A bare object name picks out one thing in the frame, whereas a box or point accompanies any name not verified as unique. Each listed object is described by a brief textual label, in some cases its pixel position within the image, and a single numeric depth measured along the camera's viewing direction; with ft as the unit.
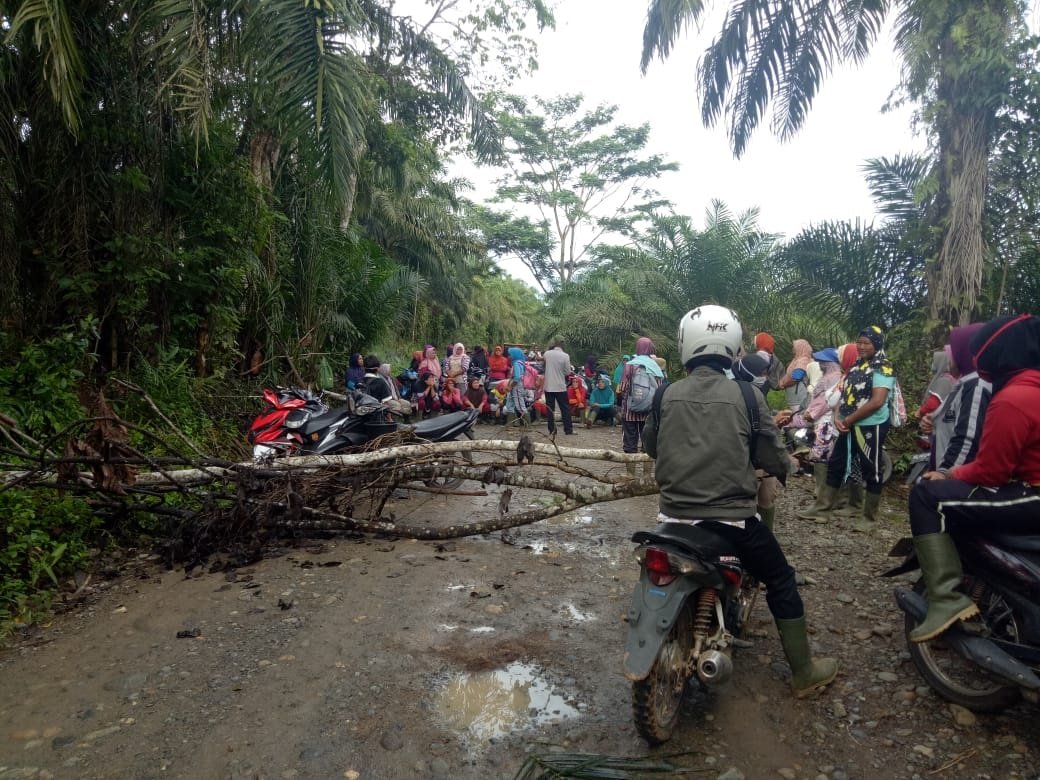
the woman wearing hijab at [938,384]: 18.51
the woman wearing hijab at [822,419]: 21.93
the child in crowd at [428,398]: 45.34
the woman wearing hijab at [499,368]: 50.57
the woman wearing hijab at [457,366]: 46.47
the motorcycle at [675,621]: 8.88
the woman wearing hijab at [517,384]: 45.50
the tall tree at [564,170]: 104.37
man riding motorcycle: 9.59
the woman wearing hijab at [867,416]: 19.35
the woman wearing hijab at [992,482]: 9.18
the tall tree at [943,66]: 26.05
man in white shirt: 38.65
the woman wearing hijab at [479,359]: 52.53
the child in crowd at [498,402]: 49.11
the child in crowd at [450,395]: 46.47
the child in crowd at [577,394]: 50.06
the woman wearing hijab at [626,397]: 26.66
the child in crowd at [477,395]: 48.24
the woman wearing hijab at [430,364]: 45.80
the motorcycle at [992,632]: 8.98
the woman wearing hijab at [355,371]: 39.58
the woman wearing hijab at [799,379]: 27.78
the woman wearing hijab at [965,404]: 10.34
